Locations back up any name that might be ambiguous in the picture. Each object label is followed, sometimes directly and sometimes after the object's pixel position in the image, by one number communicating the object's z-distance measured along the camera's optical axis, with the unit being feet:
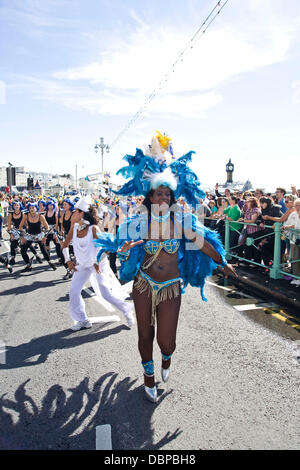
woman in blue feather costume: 10.50
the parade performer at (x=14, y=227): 32.27
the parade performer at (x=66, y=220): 25.96
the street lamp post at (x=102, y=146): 133.07
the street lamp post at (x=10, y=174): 83.73
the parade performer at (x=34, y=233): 29.96
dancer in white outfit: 16.14
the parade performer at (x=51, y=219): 33.32
